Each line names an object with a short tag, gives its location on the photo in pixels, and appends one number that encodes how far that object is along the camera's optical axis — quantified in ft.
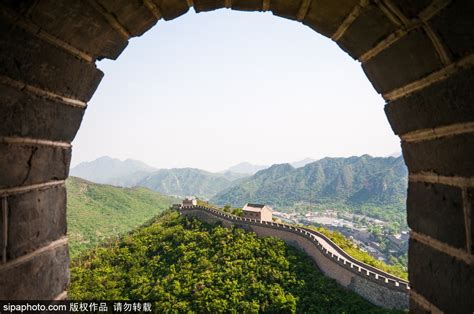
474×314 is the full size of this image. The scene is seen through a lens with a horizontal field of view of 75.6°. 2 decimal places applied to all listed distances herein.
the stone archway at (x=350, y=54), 4.92
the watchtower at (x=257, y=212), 103.79
